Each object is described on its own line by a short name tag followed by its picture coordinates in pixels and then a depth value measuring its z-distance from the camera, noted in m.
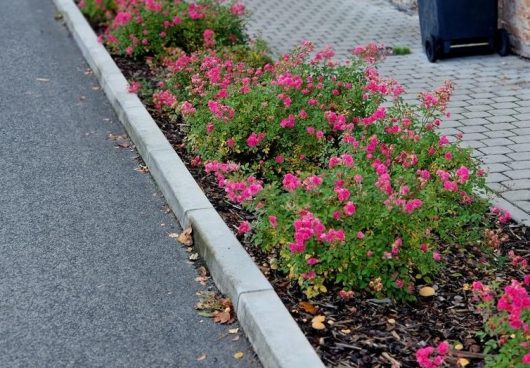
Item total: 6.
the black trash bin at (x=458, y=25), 9.92
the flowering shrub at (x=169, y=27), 9.62
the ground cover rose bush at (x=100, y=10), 11.51
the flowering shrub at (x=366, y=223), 4.52
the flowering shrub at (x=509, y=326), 3.75
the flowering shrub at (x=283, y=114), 6.23
